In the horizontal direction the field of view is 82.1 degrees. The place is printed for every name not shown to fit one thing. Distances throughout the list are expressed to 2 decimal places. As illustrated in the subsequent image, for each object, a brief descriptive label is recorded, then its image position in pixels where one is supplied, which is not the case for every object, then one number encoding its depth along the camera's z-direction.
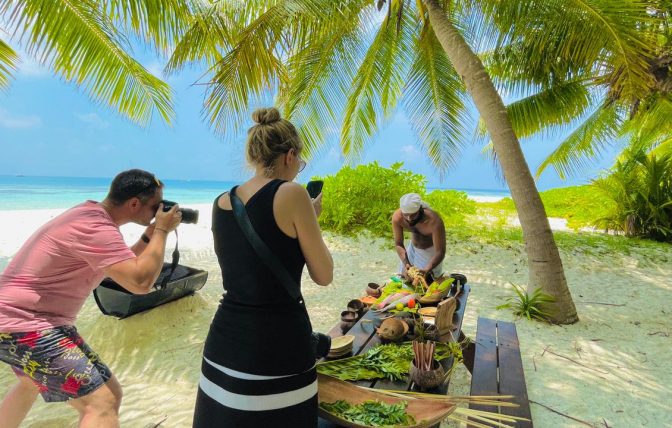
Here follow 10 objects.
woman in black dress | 1.28
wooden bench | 2.30
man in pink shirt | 1.72
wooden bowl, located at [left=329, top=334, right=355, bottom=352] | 2.19
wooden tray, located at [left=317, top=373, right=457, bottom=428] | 1.54
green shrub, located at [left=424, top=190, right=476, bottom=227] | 10.75
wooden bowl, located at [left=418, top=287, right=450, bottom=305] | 2.85
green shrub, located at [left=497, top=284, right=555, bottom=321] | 4.83
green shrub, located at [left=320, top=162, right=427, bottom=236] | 9.43
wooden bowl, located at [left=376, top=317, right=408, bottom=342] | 2.35
